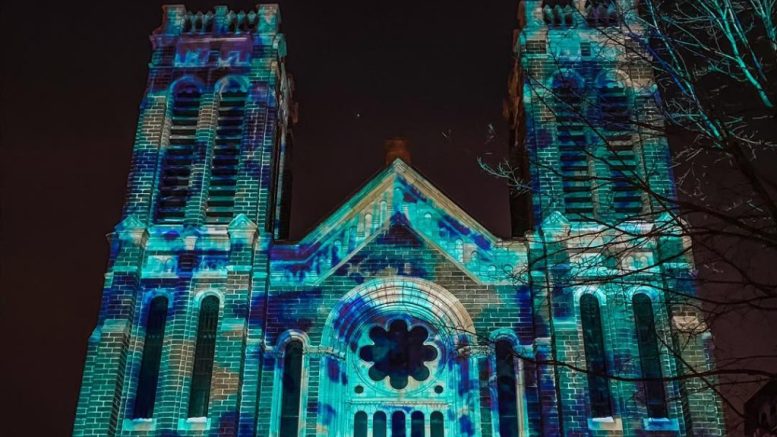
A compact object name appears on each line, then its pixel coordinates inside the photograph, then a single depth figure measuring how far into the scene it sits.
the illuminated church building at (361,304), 21.48
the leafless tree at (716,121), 10.65
